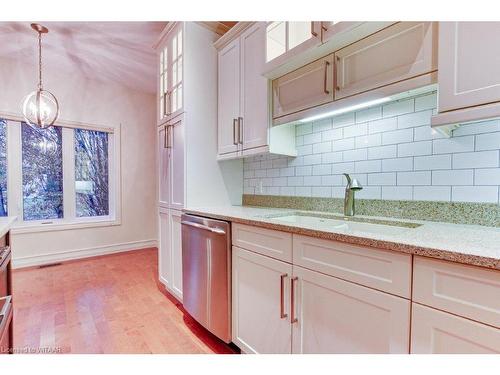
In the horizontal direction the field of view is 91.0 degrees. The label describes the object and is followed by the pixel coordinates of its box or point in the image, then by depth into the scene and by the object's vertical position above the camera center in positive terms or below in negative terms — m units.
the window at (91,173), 3.64 +0.10
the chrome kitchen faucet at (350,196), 1.51 -0.10
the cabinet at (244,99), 1.83 +0.66
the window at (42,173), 3.26 +0.09
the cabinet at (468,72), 0.88 +0.41
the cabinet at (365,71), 1.06 +0.56
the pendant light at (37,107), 2.37 +0.71
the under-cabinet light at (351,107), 1.23 +0.40
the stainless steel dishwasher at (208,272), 1.58 -0.64
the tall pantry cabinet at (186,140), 2.11 +0.36
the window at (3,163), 3.08 +0.20
